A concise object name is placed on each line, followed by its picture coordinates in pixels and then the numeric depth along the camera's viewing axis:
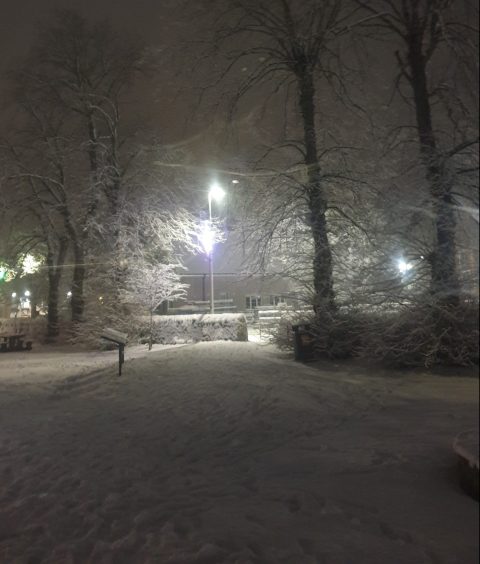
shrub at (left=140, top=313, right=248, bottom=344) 18.11
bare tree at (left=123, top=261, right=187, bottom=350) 19.44
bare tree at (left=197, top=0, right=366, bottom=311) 11.59
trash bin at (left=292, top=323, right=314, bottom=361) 12.12
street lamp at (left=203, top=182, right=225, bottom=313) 20.44
